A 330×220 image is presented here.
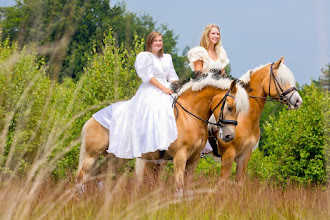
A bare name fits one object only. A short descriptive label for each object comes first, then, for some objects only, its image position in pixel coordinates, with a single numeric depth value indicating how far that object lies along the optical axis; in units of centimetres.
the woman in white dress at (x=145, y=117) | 1422
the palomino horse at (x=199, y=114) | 1321
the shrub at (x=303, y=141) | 2850
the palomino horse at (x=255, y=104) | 1562
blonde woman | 1623
